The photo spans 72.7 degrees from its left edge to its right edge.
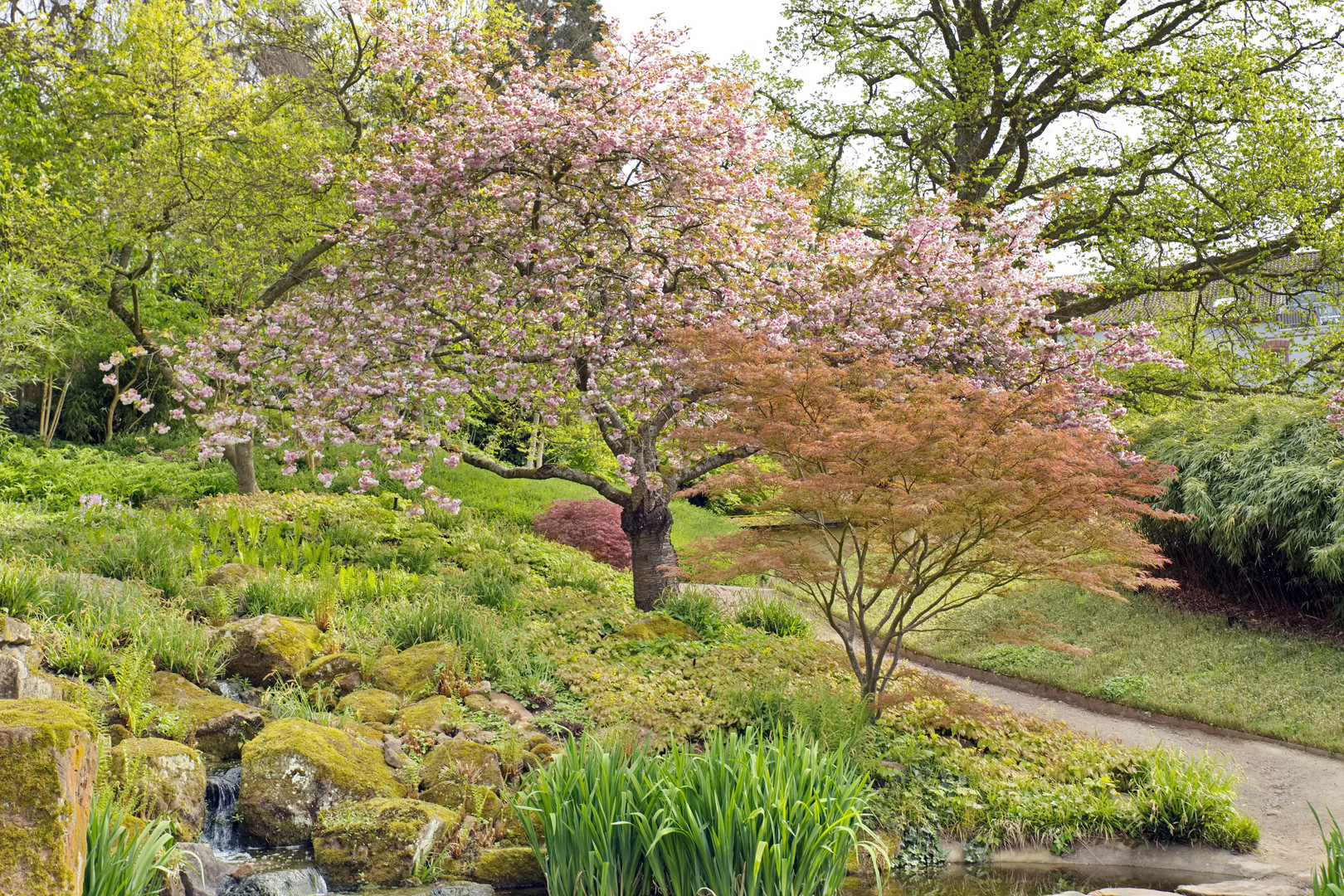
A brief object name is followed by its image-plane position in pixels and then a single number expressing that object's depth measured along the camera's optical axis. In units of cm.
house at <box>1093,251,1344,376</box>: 1172
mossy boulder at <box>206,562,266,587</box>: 816
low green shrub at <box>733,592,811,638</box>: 1045
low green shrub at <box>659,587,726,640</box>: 952
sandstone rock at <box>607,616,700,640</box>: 855
